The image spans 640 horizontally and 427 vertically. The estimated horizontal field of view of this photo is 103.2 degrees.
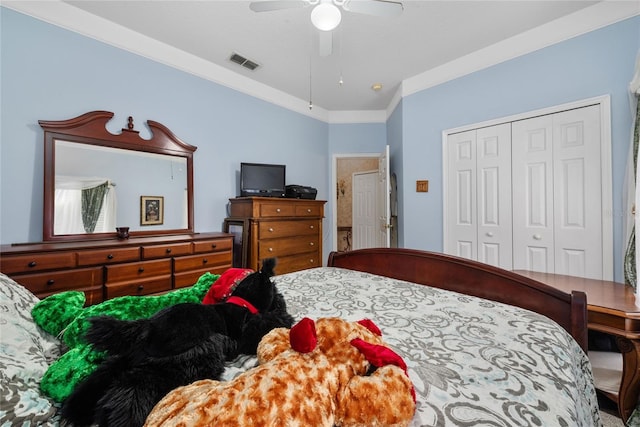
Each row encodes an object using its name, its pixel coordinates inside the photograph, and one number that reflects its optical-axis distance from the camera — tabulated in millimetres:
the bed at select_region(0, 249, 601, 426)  558
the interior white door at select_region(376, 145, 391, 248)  3232
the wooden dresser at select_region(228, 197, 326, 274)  2766
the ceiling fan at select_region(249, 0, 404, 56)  1466
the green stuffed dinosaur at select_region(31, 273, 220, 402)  562
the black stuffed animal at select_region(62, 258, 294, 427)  494
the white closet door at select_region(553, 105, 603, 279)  2086
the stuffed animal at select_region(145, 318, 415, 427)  453
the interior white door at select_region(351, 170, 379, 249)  4629
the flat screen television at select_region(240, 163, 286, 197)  3082
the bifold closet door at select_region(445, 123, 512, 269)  2584
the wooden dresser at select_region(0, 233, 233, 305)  1624
